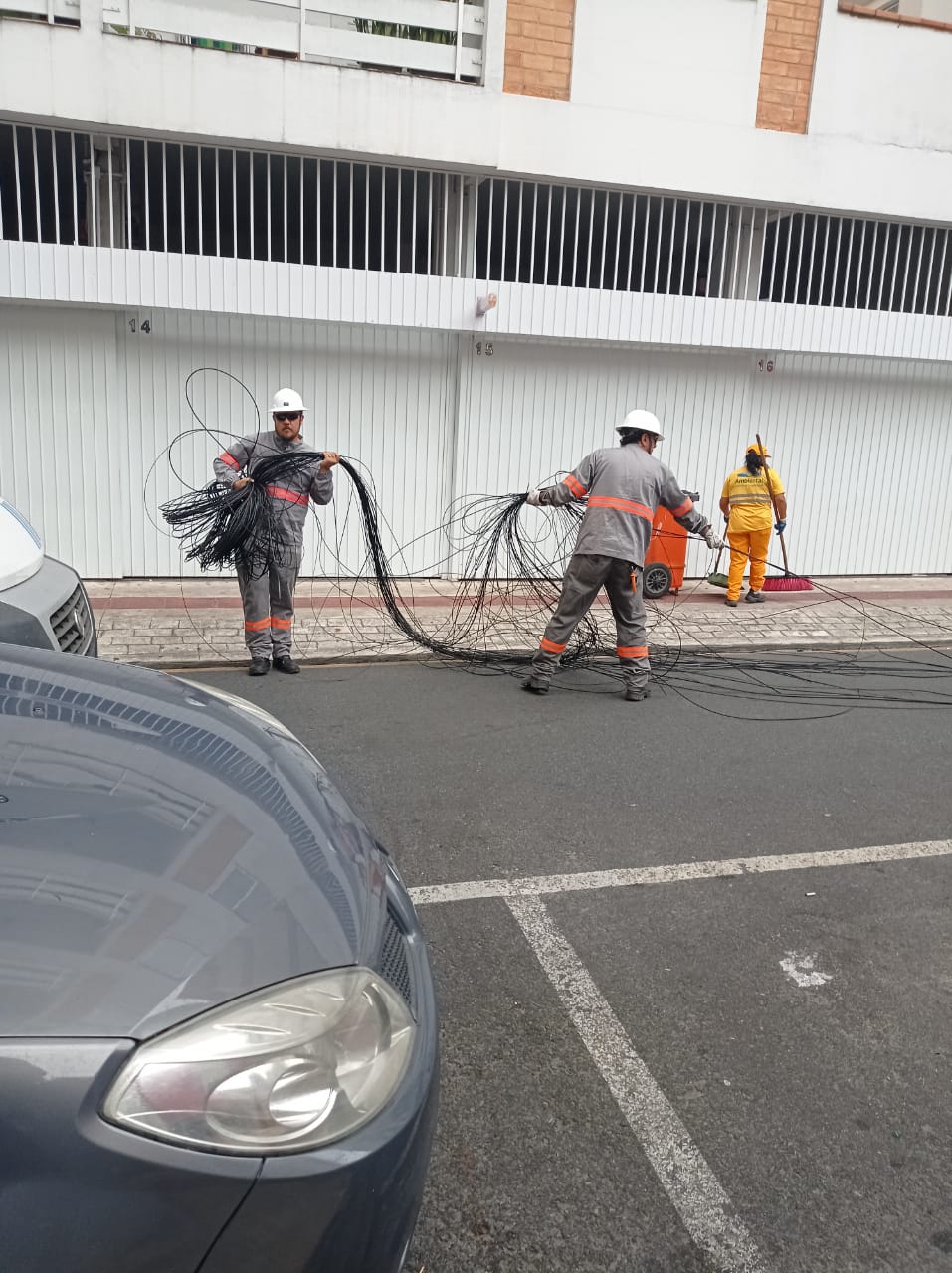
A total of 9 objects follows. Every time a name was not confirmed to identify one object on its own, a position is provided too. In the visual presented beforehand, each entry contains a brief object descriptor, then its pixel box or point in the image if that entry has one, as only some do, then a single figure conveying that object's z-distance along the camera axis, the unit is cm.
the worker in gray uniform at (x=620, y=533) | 705
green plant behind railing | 977
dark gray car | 143
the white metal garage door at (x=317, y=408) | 1007
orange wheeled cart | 1045
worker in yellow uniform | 1024
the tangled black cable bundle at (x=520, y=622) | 716
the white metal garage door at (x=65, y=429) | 971
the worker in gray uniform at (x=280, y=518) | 729
